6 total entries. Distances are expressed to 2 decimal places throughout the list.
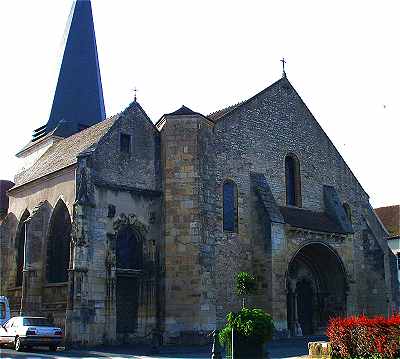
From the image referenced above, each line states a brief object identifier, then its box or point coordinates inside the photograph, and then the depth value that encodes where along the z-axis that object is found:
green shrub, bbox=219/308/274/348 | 13.34
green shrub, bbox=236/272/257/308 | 20.64
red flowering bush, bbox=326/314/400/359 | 11.41
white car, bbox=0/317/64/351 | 19.00
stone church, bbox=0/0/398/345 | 21.67
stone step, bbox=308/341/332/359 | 12.93
